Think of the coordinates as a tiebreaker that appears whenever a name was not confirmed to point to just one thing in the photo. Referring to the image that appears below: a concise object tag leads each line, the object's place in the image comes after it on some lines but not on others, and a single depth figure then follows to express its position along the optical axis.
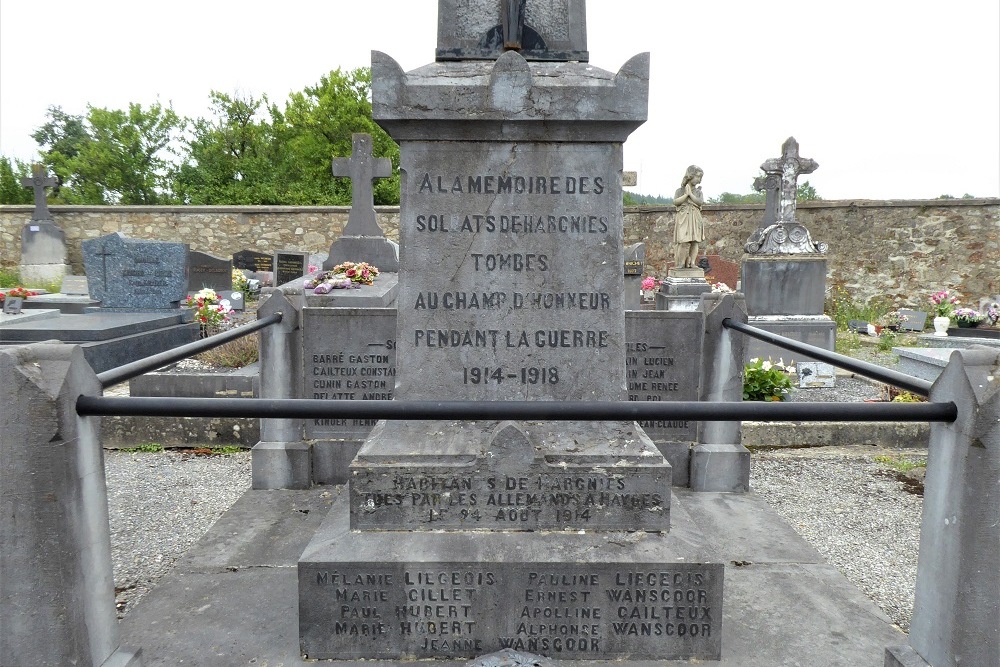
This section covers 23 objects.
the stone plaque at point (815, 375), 7.96
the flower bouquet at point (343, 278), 6.63
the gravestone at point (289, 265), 14.46
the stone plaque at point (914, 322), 13.30
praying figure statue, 12.35
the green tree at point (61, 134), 44.53
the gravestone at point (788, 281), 9.62
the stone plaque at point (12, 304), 10.30
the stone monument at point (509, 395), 2.22
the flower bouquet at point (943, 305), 11.29
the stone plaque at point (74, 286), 14.66
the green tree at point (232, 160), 28.38
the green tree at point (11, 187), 27.88
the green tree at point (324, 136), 27.64
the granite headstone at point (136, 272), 9.29
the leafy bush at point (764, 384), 6.28
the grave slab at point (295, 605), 2.35
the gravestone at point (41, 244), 17.64
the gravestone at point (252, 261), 17.03
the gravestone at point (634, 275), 12.47
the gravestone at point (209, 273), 14.34
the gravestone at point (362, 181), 11.78
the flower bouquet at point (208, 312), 8.51
